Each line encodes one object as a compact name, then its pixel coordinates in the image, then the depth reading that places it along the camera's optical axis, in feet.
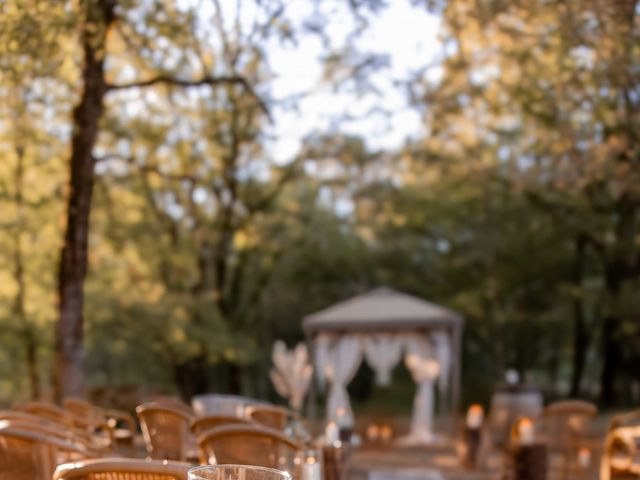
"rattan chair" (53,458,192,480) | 9.01
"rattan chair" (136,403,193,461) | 17.65
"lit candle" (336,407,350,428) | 24.64
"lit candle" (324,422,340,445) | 19.76
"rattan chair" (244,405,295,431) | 21.12
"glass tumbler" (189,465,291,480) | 7.45
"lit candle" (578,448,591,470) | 30.01
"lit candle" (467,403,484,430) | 34.96
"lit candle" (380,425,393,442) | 46.85
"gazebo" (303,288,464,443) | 44.47
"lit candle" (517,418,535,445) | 22.21
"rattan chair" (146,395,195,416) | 23.45
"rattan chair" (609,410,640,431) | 22.62
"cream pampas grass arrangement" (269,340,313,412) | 36.40
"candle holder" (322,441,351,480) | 19.49
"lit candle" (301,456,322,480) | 11.64
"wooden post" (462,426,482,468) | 35.78
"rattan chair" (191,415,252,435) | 16.57
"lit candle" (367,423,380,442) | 47.83
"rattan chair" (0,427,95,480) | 12.15
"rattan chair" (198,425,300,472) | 13.83
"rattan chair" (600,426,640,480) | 19.77
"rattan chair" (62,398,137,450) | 21.02
